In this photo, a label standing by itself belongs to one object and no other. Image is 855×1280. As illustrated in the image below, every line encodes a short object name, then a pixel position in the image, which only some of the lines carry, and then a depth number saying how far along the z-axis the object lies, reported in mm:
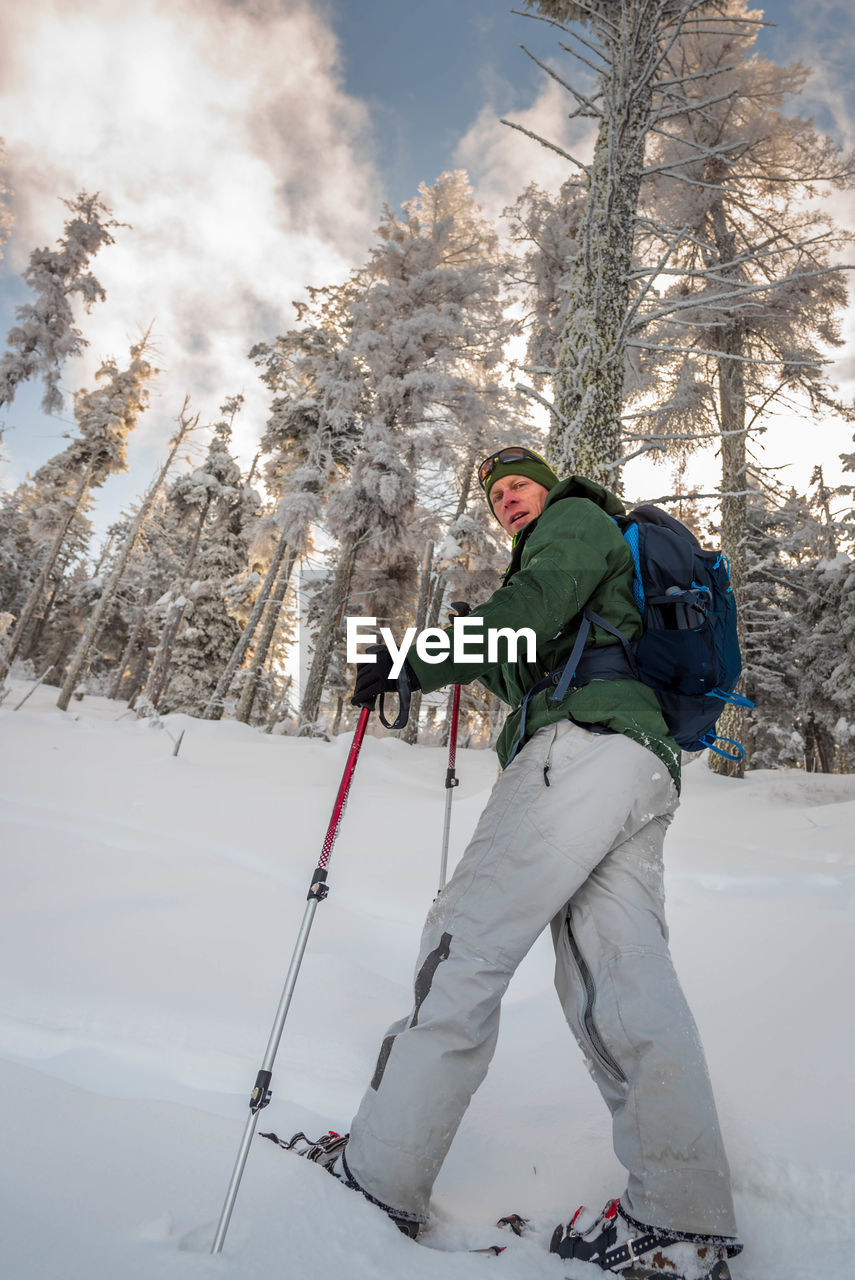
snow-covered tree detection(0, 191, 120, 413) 19719
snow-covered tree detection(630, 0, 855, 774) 10867
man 1420
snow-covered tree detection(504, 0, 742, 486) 4898
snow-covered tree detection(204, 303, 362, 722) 14992
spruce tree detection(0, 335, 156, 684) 24078
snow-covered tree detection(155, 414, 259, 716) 20641
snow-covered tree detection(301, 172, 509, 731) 13609
